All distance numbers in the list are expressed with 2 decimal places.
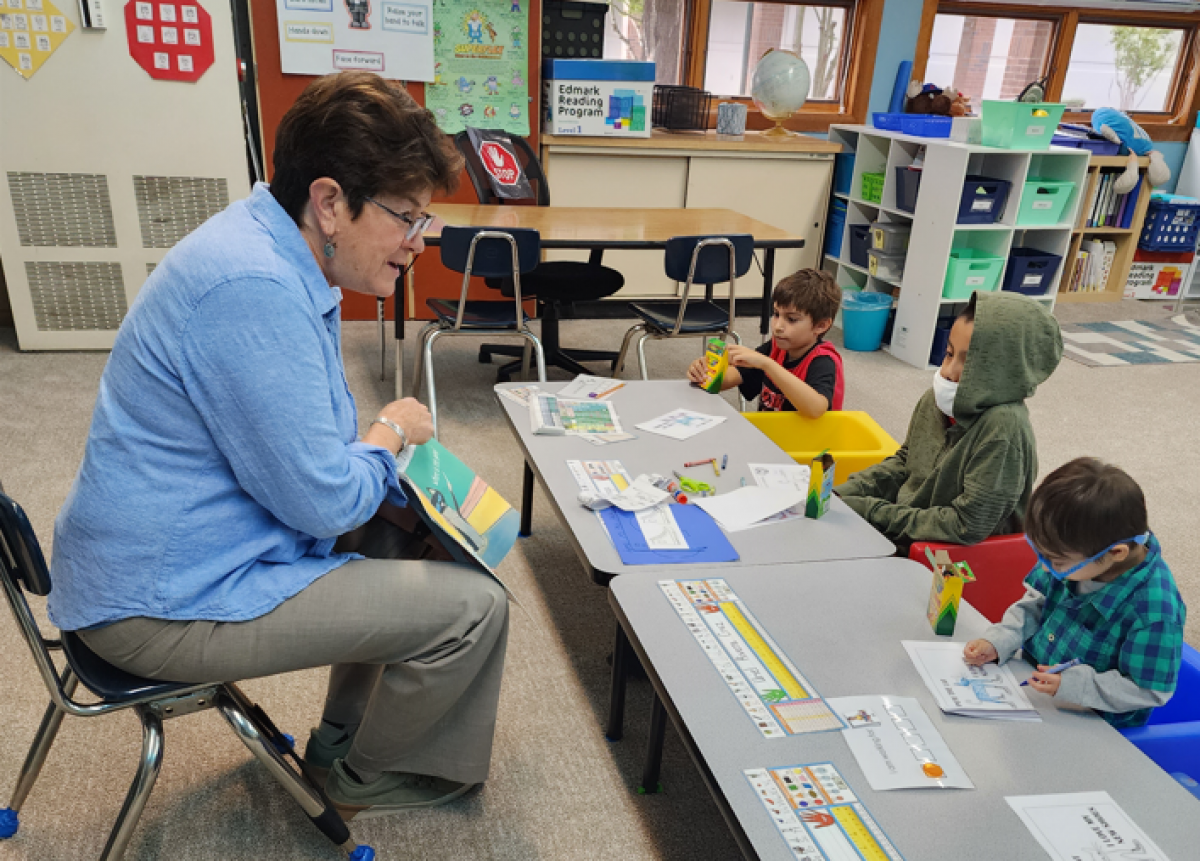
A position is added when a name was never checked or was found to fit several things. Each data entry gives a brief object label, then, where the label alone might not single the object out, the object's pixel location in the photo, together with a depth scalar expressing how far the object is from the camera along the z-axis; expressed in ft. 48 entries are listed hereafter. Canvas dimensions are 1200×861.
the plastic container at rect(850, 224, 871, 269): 16.57
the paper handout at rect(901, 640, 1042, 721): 4.38
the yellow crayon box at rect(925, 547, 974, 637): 4.91
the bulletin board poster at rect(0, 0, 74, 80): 11.91
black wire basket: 16.71
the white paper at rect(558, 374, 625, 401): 8.28
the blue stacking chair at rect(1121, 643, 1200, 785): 4.61
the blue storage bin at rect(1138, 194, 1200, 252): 18.58
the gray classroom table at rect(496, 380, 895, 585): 5.74
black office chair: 12.35
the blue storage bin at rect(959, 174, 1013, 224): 14.12
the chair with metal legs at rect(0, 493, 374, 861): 4.26
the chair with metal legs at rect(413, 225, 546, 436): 10.19
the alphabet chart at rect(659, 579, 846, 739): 4.26
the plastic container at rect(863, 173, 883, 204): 16.06
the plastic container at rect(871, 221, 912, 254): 15.65
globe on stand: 16.89
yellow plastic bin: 8.65
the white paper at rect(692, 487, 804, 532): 6.08
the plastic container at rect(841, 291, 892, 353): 15.51
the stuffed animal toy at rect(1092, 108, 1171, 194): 17.92
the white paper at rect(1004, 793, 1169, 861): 3.58
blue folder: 5.59
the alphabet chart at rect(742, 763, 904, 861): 3.57
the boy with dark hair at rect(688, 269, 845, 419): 8.65
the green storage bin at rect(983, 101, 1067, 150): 13.91
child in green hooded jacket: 6.28
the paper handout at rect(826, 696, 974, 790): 3.93
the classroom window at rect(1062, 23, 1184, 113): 20.08
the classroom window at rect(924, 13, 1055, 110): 19.10
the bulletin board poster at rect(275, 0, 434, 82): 13.82
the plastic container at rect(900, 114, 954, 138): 15.35
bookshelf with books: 18.19
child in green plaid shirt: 4.42
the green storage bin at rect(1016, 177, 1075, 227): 14.71
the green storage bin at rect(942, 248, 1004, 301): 14.42
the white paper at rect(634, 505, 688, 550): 5.73
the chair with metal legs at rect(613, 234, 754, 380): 10.83
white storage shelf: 14.17
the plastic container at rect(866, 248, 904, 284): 15.80
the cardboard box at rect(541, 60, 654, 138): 15.12
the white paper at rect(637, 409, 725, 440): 7.52
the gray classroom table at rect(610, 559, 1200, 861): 3.69
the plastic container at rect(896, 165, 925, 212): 15.03
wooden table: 11.19
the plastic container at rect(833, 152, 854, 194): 17.12
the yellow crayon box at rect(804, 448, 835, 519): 6.11
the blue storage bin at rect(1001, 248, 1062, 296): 15.07
